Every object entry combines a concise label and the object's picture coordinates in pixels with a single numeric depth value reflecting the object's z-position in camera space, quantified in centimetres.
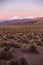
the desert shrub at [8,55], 517
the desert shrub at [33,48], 628
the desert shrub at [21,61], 444
